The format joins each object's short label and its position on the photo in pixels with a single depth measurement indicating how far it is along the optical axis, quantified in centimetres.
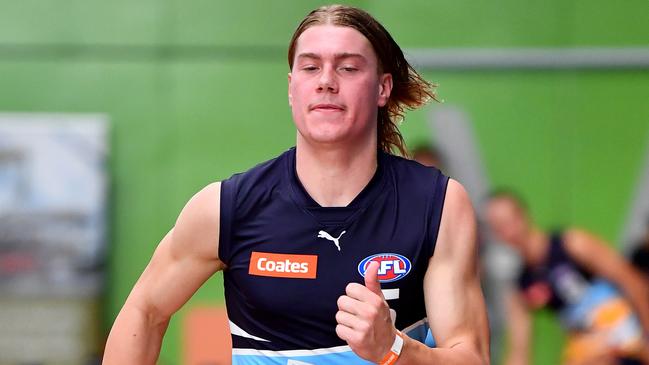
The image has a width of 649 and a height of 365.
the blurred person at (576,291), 1894
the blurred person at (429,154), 1942
